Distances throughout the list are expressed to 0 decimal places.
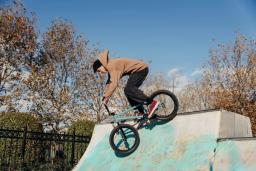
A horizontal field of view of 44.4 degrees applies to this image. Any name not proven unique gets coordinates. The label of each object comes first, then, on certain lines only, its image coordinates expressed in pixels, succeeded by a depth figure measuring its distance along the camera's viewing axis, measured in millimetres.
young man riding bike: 6875
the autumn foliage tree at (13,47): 22422
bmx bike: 6805
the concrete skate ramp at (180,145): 5508
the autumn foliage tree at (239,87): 24344
